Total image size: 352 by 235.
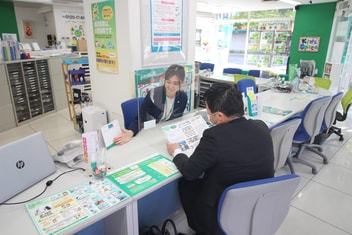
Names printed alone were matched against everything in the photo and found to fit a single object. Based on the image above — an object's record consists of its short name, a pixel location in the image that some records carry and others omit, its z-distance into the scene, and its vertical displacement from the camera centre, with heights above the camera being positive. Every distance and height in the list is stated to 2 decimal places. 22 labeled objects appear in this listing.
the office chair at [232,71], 6.14 -0.64
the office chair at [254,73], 5.88 -0.66
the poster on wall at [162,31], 2.28 +0.14
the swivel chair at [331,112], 2.91 -0.81
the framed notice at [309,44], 6.44 +0.06
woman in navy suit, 2.21 -0.52
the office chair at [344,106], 3.54 -0.87
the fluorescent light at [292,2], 5.81 +1.08
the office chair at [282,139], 1.93 -0.78
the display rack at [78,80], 4.10 -0.60
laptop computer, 1.16 -0.61
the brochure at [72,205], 1.04 -0.75
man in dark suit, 1.26 -0.58
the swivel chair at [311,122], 2.67 -0.86
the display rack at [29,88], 4.55 -0.88
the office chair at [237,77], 4.58 -0.59
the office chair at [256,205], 1.14 -0.81
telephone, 1.51 -0.69
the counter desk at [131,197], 1.07 -0.76
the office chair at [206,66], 6.95 -0.59
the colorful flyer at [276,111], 2.71 -0.74
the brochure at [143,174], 1.31 -0.75
